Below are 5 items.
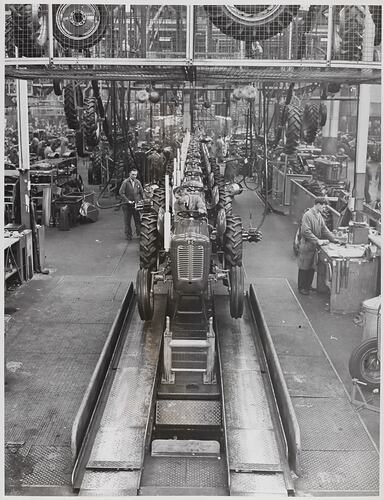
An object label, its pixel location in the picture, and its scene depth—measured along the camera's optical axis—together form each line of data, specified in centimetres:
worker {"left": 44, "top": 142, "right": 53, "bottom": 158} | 2234
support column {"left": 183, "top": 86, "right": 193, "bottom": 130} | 1744
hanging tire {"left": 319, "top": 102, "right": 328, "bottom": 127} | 1499
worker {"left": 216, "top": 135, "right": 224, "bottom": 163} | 2198
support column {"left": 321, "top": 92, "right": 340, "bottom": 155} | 2234
